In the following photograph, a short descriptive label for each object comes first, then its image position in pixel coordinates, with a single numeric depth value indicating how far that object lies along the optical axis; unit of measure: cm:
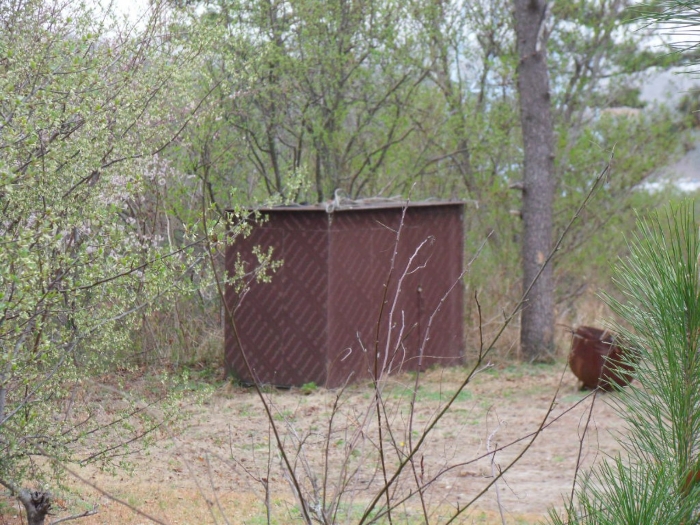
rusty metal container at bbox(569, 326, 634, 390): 1793
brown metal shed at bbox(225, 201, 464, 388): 1764
